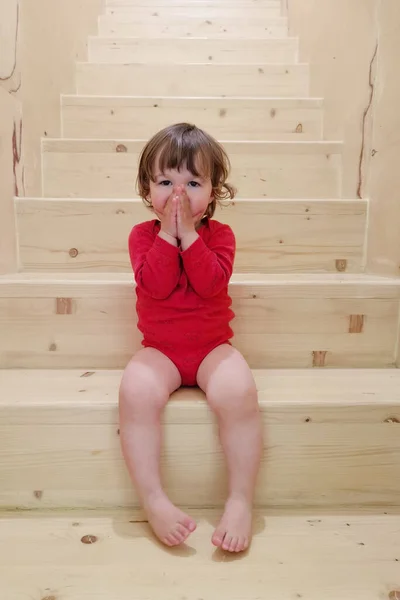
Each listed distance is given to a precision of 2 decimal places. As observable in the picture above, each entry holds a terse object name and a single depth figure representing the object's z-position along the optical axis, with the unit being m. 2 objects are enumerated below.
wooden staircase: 0.69
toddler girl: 0.77
